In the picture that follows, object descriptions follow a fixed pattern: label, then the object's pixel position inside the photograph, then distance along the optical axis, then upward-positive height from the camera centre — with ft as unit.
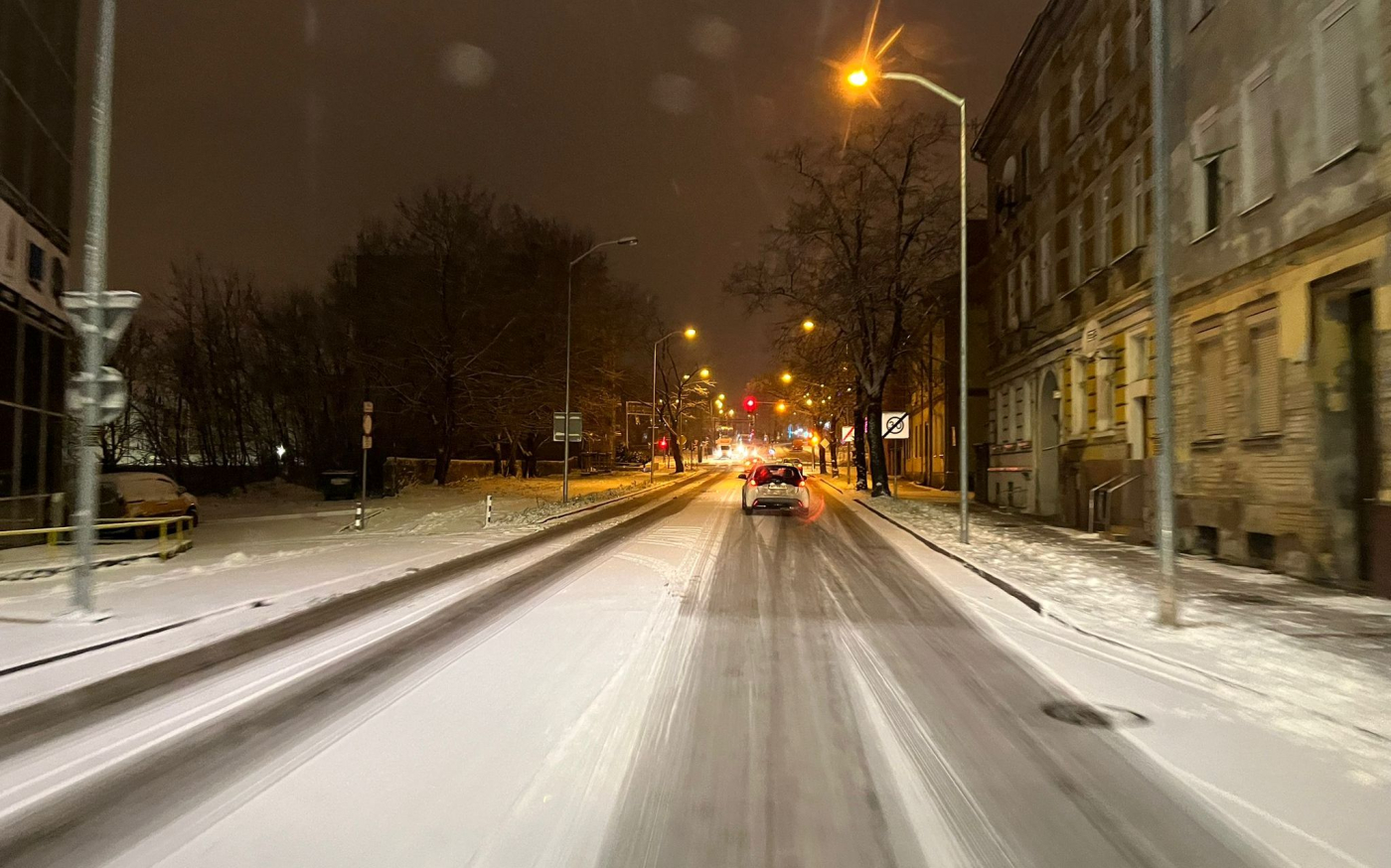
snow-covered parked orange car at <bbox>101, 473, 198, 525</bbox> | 65.87 -3.35
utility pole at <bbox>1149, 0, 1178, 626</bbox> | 29.13 +3.65
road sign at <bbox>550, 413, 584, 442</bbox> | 96.78 +3.15
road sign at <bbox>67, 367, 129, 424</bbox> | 32.17 +2.14
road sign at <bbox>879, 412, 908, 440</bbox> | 121.80 +4.64
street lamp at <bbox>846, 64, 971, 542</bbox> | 56.85 +24.05
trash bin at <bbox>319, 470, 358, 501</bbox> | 113.80 -3.88
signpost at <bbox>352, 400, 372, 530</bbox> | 70.14 +1.43
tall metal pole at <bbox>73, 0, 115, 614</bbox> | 31.91 +6.38
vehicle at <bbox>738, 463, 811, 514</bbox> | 85.35 -3.27
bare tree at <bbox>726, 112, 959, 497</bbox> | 103.45 +22.23
